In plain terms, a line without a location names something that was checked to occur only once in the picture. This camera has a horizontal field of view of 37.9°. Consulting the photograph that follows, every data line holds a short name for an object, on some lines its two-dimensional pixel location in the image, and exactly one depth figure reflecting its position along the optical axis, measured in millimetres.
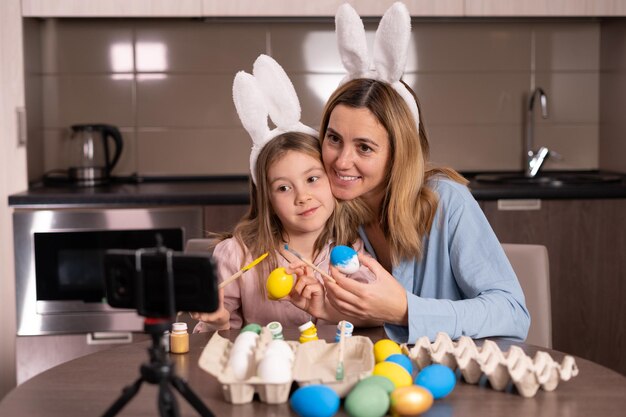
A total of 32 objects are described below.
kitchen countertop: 3000
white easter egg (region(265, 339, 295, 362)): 1291
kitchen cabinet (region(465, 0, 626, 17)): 3268
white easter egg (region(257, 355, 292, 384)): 1265
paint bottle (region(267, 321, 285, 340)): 1502
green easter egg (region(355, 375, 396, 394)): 1233
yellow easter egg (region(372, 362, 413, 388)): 1279
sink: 3220
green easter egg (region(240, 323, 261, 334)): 1509
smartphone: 1053
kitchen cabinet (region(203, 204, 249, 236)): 3045
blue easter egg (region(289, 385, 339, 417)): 1203
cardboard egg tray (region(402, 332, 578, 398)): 1300
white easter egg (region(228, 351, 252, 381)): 1316
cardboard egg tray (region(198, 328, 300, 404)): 1272
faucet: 3445
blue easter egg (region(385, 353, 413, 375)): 1359
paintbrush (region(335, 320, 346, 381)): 1286
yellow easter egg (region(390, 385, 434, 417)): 1203
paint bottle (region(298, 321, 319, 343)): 1487
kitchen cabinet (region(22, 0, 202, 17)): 3205
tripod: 1082
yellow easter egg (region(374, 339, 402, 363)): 1432
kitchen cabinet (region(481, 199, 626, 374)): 3094
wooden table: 1261
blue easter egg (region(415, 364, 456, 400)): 1274
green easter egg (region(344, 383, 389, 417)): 1199
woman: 1803
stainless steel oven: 3020
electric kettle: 3350
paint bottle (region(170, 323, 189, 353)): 1569
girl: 1951
